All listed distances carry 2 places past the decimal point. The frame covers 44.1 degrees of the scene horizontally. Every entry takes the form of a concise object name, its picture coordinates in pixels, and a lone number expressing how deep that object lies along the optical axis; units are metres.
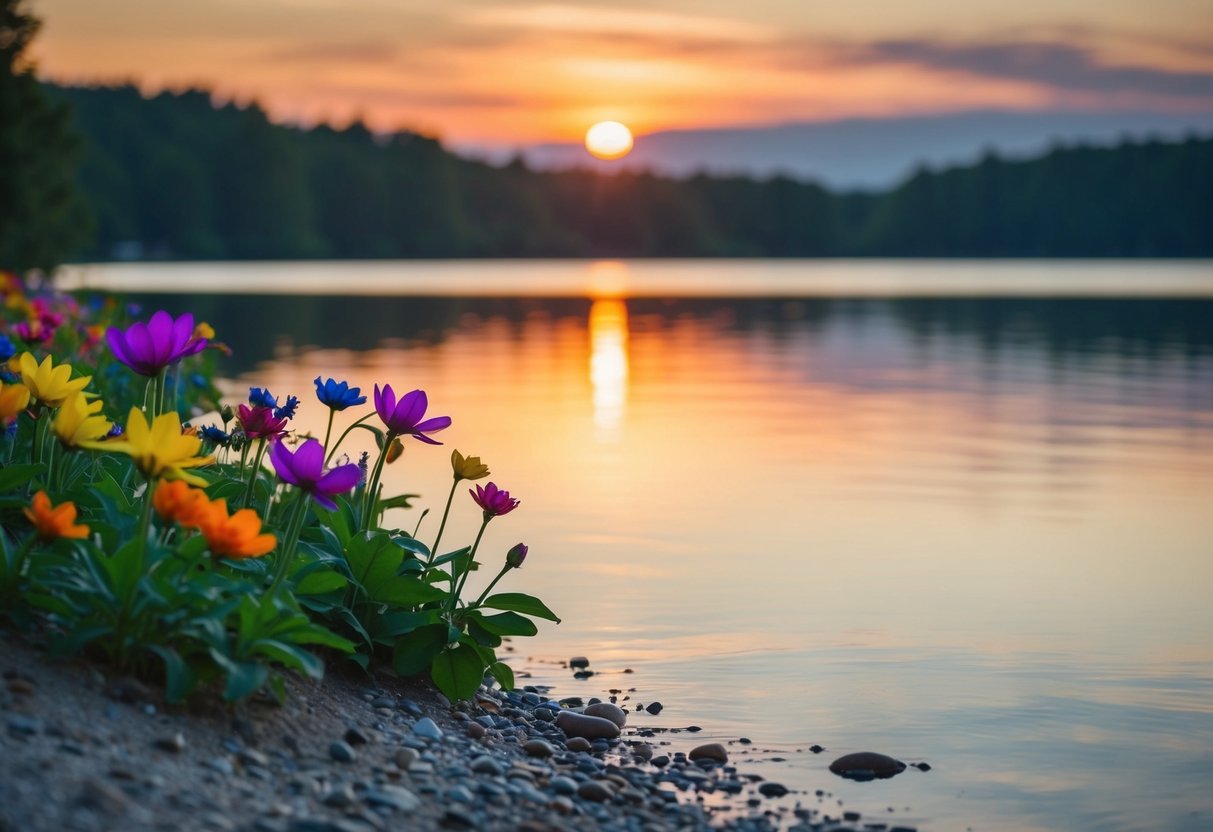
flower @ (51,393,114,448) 4.34
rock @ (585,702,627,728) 5.64
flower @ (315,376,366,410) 5.12
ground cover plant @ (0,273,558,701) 4.15
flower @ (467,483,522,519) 5.18
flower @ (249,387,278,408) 5.40
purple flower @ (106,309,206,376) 4.73
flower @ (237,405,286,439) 5.26
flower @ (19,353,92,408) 4.73
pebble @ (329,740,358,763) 4.33
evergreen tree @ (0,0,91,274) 31.48
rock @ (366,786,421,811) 4.05
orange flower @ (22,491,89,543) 4.14
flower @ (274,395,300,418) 5.43
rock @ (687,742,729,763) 5.30
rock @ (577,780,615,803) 4.60
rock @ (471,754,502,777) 4.60
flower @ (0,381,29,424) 4.45
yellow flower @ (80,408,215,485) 4.00
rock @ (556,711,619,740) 5.45
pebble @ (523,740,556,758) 5.09
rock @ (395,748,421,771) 4.47
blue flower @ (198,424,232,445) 5.60
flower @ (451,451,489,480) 5.15
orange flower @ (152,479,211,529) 3.97
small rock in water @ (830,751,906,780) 5.21
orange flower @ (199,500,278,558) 3.96
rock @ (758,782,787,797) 4.95
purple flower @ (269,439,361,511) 4.23
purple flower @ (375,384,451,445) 4.99
